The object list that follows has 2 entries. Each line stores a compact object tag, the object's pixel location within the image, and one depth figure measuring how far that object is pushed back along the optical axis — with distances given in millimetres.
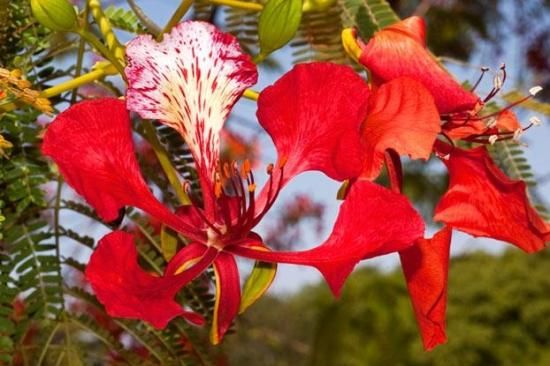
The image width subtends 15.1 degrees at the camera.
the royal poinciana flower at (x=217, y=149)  591
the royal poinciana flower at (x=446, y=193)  625
